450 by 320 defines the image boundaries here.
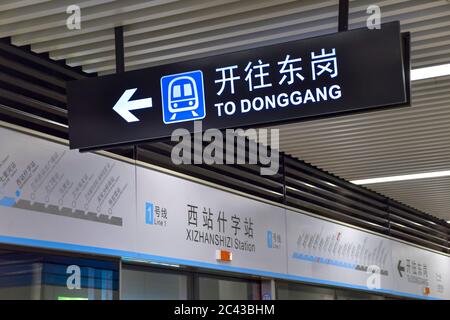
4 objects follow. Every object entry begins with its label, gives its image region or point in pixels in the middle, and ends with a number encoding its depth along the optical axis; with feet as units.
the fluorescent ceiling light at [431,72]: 20.53
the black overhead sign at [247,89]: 14.08
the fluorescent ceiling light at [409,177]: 32.80
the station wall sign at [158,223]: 18.19
